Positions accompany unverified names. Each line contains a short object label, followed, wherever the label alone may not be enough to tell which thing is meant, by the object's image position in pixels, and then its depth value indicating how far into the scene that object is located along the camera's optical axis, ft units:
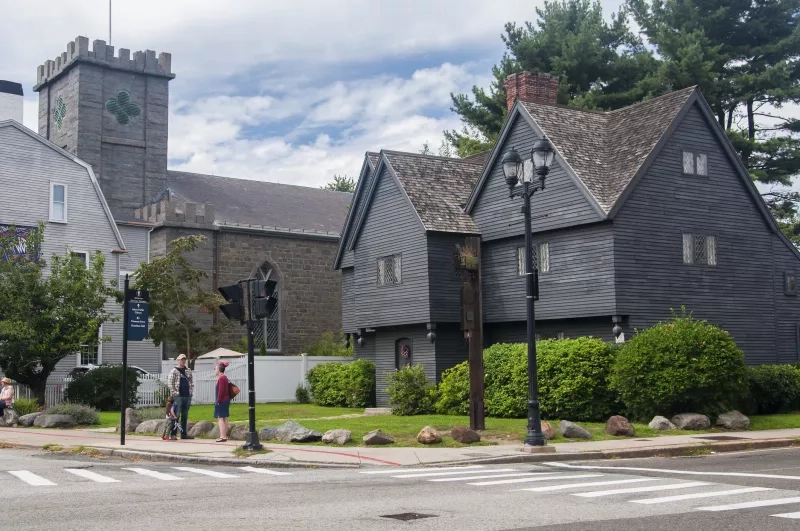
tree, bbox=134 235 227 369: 133.49
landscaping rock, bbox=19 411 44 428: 89.74
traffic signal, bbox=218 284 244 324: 61.05
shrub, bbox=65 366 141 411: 110.11
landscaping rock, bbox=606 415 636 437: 70.79
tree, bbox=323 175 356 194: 273.54
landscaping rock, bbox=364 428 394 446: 64.28
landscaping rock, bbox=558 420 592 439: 67.87
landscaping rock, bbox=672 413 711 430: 76.89
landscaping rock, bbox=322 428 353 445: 65.25
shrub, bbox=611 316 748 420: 78.84
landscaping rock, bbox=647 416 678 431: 76.02
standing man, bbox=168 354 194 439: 71.87
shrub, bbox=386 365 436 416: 100.83
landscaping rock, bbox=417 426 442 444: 64.44
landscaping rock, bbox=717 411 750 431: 77.61
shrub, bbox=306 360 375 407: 118.42
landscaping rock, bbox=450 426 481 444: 65.46
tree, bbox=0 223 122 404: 104.78
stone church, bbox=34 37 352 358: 159.43
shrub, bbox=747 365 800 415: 91.25
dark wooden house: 97.76
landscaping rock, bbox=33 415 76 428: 86.38
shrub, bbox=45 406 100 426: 88.12
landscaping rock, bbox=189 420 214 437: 74.33
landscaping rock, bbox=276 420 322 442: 66.90
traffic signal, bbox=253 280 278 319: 59.77
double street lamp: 60.80
